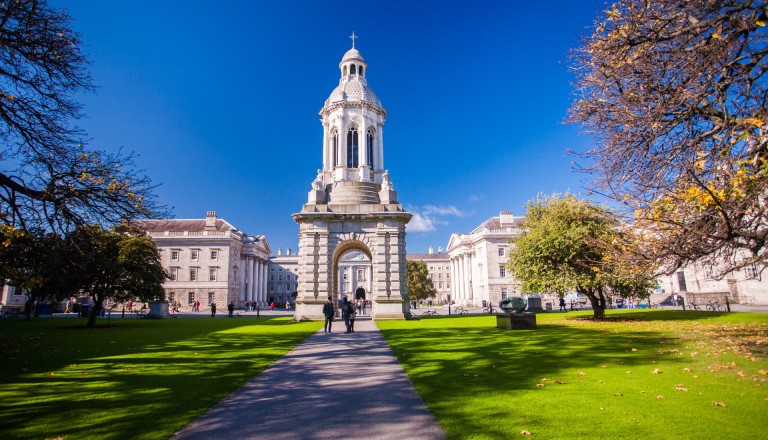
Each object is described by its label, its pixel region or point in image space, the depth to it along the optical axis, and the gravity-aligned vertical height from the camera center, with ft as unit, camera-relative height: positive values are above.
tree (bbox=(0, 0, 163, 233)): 39.34 +14.71
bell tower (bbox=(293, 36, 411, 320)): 106.22 +14.49
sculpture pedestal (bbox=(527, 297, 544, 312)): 146.82 -5.34
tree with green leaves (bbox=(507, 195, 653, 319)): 92.73 +6.94
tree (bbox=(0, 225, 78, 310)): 40.54 +4.66
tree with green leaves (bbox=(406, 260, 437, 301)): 267.59 +5.65
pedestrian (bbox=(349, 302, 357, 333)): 71.04 -3.88
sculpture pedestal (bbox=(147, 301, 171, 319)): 139.13 -3.92
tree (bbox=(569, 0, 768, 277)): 28.04 +12.32
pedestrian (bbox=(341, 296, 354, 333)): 69.97 -2.88
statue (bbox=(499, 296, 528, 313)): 71.51 -2.63
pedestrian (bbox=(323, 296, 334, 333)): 70.85 -3.15
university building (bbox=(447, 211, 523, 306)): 245.86 +17.02
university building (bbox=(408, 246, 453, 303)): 407.03 +17.32
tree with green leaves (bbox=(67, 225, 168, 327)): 86.07 +5.16
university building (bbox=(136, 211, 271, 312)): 242.37 +18.70
